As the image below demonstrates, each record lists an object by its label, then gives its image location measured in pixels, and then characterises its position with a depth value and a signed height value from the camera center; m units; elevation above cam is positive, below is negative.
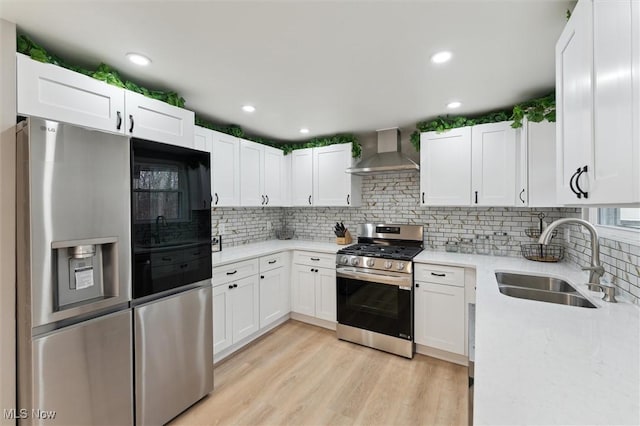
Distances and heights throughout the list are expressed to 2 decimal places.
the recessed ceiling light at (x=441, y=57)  1.64 +0.97
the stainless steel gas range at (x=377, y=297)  2.64 -0.88
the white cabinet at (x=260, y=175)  3.14 +0.49
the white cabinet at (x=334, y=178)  3.42 +0.45
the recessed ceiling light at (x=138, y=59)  1.65 +0.98
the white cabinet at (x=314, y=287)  3.17 -0.92
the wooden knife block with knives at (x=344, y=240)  3.65 -0.38
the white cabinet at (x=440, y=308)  2.49 -0.93
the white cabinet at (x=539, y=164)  2.25 +0.40
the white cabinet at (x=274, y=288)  3.01 -0.90
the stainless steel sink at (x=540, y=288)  1.58 -0.54
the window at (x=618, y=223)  1.45 -0.08
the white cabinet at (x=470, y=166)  2.50 +0.45
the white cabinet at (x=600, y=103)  0.72 +0.36
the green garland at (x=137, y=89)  1.44 +0.93
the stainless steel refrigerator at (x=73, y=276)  1.26 -0.32
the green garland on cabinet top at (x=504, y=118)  2.11 +0.88
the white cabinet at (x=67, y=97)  1.40 +0.69
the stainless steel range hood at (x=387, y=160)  2.96 +0.61
